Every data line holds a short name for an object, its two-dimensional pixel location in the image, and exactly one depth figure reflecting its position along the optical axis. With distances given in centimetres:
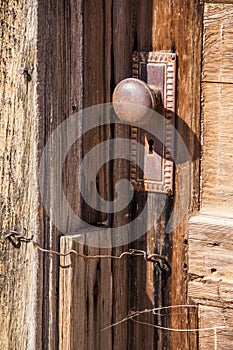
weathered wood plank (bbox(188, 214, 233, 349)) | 307
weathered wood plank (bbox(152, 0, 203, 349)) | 309
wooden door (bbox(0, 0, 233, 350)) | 307
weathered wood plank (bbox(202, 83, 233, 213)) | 305
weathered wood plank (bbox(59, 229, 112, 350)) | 317
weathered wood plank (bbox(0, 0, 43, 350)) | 308
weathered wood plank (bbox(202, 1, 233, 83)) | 300
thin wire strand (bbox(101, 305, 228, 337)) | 321
